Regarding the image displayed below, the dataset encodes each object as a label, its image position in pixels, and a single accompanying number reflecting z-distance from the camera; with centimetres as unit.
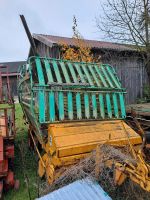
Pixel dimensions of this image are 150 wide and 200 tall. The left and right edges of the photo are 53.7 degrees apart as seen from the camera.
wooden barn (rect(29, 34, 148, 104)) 704
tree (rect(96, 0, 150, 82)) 597
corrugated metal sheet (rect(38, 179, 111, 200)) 172
